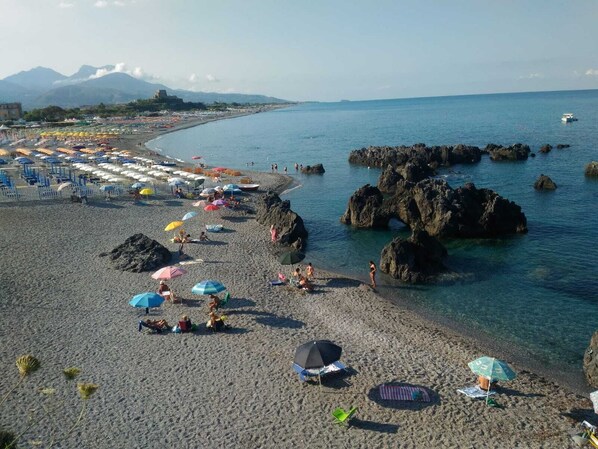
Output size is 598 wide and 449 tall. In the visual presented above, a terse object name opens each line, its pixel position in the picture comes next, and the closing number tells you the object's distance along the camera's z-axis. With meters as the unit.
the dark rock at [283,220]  30.14
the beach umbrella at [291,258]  23.89
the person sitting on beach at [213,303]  19.39
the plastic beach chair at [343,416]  12.38
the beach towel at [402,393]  13.52
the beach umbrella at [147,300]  18.54
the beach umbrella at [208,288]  19.67
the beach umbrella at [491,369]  13.41
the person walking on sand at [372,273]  23.89
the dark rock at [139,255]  24.68
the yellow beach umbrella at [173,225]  29.52
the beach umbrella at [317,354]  13.66
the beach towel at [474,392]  13.66
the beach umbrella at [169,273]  21.09
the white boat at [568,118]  114.68
